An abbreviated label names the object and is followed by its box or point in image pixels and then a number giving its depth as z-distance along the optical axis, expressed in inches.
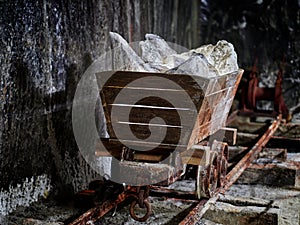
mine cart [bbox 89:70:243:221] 145.5
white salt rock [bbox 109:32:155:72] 156.6
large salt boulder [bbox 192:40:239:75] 174.1
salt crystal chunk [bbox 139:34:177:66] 170.3
